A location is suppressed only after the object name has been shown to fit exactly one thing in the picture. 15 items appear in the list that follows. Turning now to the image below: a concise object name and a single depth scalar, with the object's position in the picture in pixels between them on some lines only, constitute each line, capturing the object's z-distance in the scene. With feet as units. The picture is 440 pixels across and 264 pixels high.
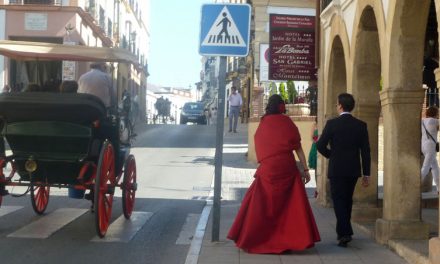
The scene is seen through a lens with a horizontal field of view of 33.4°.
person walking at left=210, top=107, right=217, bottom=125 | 167.20
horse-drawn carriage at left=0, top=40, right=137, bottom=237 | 29.14
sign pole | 27.73
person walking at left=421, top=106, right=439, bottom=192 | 42.83
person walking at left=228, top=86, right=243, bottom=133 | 98.37
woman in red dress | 26.30
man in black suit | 27.40
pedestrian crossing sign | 27.91
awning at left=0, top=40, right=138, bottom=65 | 33.35
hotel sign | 47.73
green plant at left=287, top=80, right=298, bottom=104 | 72.08
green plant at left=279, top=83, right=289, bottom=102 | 72.84
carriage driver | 34.17
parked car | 165.68
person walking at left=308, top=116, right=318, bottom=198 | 46.98
